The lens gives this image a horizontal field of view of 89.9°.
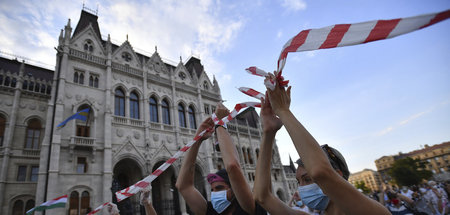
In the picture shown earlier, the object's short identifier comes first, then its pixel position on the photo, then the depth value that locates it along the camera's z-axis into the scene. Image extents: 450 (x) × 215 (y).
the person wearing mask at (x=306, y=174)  0.97
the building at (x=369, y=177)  115.62
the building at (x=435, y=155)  69.12
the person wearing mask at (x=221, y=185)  1.76
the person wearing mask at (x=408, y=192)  8.49
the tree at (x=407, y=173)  43.50
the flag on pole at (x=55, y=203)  8.16
